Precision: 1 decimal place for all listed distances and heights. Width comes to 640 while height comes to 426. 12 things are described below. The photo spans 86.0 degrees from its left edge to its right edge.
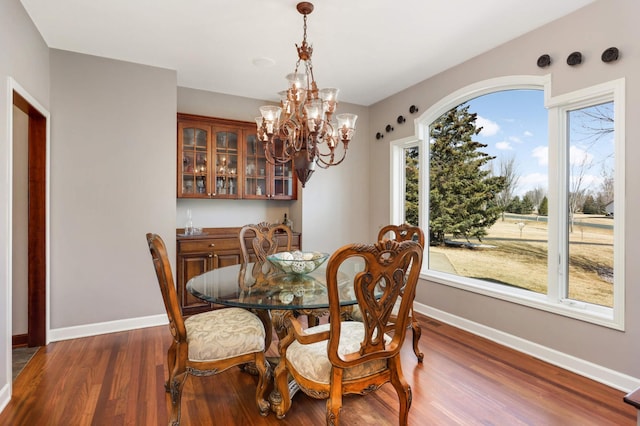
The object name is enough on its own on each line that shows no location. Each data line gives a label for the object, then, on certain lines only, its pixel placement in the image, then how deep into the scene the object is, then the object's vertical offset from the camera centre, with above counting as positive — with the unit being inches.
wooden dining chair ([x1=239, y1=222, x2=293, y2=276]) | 129.1 -10.6
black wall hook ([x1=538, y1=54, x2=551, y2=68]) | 109.7 +48.9
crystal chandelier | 93.4 +25.7
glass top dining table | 74.7 -19.2
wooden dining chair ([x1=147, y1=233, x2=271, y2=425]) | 72.8 -30.1
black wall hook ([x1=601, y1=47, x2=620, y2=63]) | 93.4 +43.5
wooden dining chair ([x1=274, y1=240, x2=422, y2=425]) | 61.7 -26.7
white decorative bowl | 93.6 -13.9
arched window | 101.7 +7.7
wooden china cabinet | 162.9 +24.4
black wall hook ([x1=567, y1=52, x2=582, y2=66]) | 101.6 +45.9
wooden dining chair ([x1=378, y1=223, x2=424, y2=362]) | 107.9 -8.2
